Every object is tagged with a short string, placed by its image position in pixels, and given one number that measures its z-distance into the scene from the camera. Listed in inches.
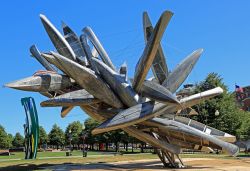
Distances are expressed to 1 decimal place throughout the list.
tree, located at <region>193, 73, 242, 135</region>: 2185.0
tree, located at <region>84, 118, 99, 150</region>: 3387.1
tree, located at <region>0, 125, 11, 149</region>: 4302.9
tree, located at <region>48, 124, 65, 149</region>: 4473.4
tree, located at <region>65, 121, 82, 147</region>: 4099.4
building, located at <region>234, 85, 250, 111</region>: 4355.3
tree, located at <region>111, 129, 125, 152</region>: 2823.3
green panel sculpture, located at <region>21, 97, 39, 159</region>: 1636.3
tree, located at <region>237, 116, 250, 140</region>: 2313.0
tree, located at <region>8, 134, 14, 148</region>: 4497.5
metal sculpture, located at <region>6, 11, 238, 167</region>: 887.7
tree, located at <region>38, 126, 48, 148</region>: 4532.5
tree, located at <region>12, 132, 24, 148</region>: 5123.0
